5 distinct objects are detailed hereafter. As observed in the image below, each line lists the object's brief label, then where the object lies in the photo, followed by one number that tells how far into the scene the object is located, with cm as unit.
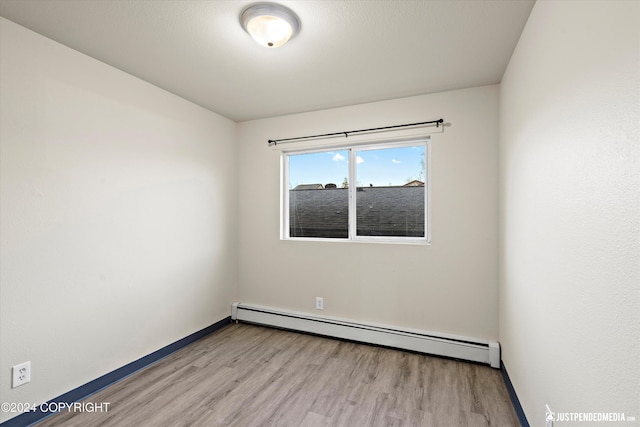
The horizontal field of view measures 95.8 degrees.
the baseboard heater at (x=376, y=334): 254
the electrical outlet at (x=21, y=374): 174
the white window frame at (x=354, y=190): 287
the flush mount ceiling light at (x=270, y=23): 162
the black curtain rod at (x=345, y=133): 273
